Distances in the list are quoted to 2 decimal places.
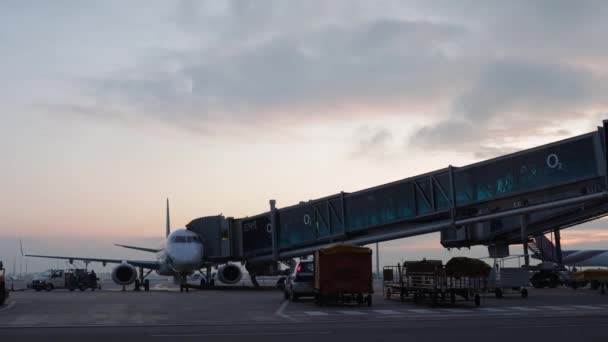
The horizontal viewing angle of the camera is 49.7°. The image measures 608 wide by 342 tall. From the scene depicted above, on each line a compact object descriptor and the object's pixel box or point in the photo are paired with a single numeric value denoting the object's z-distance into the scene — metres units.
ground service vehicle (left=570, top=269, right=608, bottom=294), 39.44
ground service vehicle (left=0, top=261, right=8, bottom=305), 28.44
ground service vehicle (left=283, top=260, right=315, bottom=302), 30.38
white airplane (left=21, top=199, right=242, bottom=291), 47.38
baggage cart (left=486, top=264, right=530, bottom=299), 34.12
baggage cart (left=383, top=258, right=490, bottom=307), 26.77
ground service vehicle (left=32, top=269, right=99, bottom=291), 54.56
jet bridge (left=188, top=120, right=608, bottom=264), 27.47
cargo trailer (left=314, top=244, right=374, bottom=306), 27.38
